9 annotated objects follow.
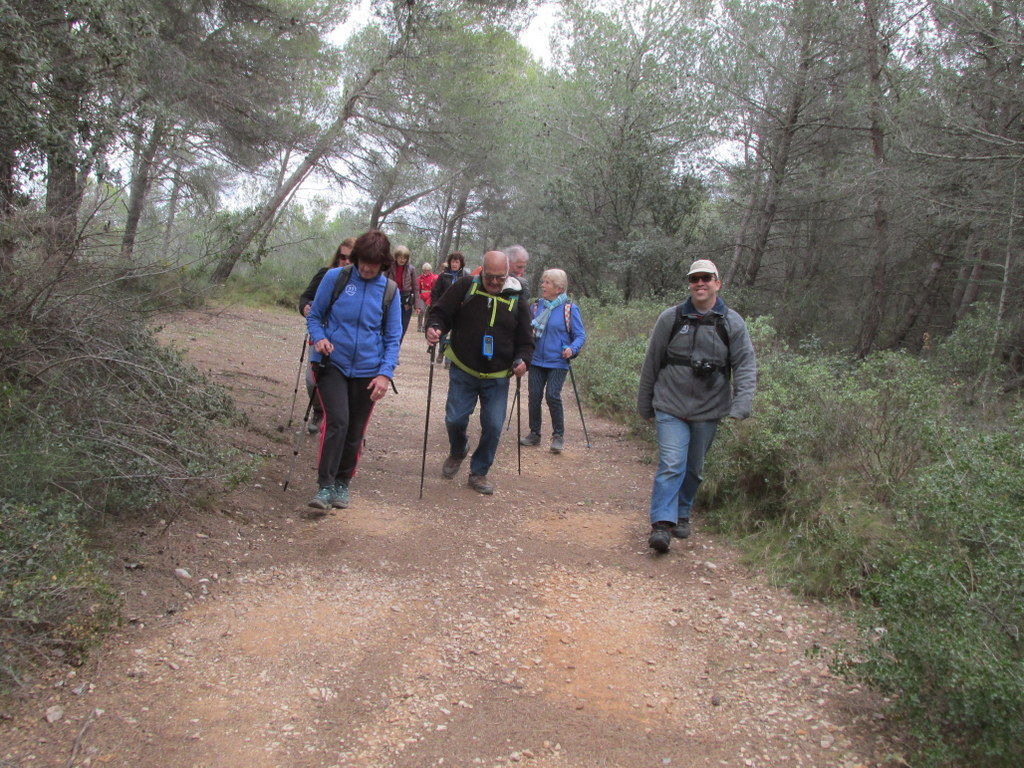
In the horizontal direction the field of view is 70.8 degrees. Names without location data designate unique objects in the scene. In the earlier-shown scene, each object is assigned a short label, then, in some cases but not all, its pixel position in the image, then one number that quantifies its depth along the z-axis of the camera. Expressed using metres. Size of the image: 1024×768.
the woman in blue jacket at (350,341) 4.77
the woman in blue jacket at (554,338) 7.16
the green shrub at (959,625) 2.39
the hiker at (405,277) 9.09
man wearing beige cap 4.60
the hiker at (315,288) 6.24
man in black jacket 5.59
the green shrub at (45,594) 2.68
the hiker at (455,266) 10.50
